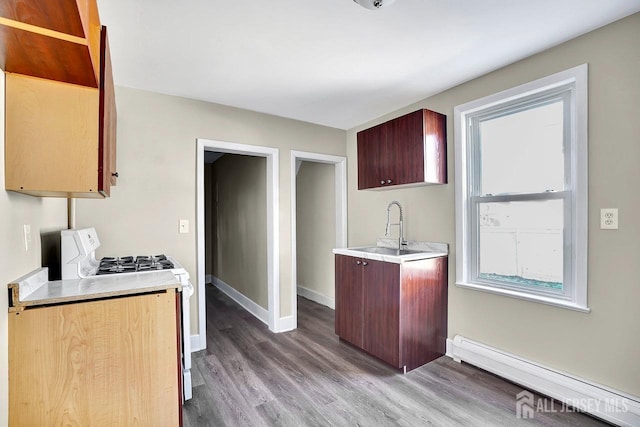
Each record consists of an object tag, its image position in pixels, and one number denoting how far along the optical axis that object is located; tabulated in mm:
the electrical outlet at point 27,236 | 1364
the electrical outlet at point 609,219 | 1785
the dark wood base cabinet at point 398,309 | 2391
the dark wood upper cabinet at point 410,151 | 2520
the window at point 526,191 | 1967
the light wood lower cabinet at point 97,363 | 1197
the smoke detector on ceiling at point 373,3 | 1542
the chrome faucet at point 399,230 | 2983
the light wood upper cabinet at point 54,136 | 1200
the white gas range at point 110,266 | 1652
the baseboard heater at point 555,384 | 1726
